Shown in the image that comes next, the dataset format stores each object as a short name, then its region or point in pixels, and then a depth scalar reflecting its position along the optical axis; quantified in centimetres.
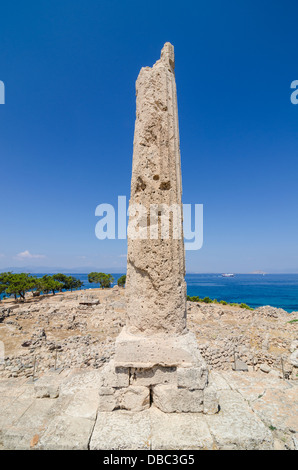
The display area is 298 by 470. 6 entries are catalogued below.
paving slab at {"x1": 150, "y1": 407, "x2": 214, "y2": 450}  257
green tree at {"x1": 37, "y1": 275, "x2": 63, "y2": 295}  3208
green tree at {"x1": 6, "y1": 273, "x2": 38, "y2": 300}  2722
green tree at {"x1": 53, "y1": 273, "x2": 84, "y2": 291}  3812
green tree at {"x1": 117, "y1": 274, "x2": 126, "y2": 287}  4116
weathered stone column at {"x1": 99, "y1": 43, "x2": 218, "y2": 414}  313
